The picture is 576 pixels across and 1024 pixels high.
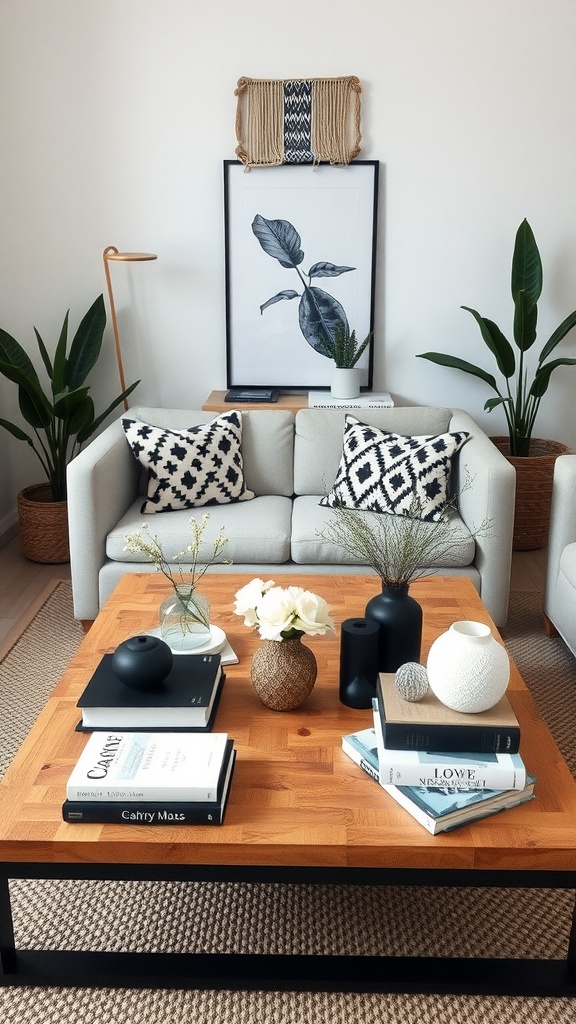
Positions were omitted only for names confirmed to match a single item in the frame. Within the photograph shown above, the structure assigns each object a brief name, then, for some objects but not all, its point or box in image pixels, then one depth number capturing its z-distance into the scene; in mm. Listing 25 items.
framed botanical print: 3891
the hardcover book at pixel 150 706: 1769
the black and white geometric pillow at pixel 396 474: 3166
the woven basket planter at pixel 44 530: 3773
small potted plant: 3887
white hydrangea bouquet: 1796
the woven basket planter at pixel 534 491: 3797
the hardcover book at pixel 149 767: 1548
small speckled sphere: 1708
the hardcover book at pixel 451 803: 1538
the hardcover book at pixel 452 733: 1631
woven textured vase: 1857
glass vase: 2090
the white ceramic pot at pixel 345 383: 3906
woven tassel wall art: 3773
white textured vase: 1638
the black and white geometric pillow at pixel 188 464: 3256
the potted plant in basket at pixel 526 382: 3652
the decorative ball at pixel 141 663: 1770
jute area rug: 1665
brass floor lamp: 3623
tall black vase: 1955
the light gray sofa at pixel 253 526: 2969
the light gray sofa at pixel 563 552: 2863
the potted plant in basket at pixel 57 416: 3717
